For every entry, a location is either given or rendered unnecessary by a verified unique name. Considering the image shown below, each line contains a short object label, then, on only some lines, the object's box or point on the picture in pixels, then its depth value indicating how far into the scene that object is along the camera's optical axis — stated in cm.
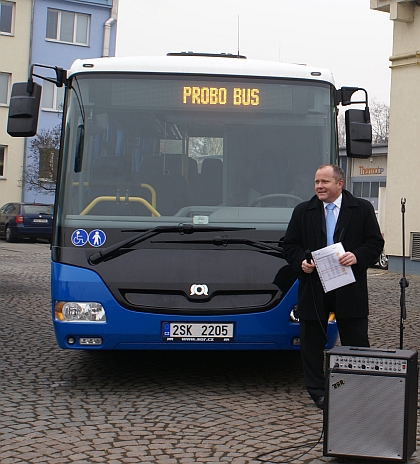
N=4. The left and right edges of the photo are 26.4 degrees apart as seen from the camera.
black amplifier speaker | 497
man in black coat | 636
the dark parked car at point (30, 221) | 3056
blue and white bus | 692
